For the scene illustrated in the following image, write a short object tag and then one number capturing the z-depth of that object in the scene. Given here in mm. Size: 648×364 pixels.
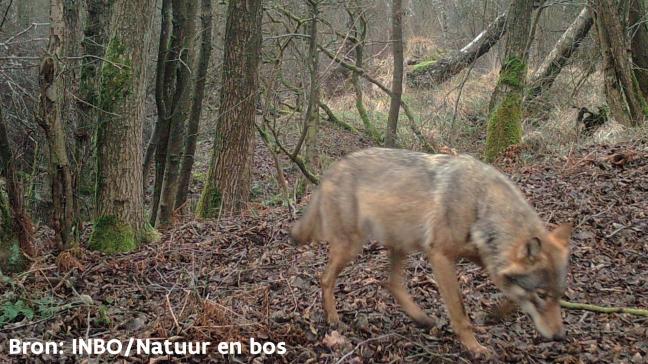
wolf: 4750
